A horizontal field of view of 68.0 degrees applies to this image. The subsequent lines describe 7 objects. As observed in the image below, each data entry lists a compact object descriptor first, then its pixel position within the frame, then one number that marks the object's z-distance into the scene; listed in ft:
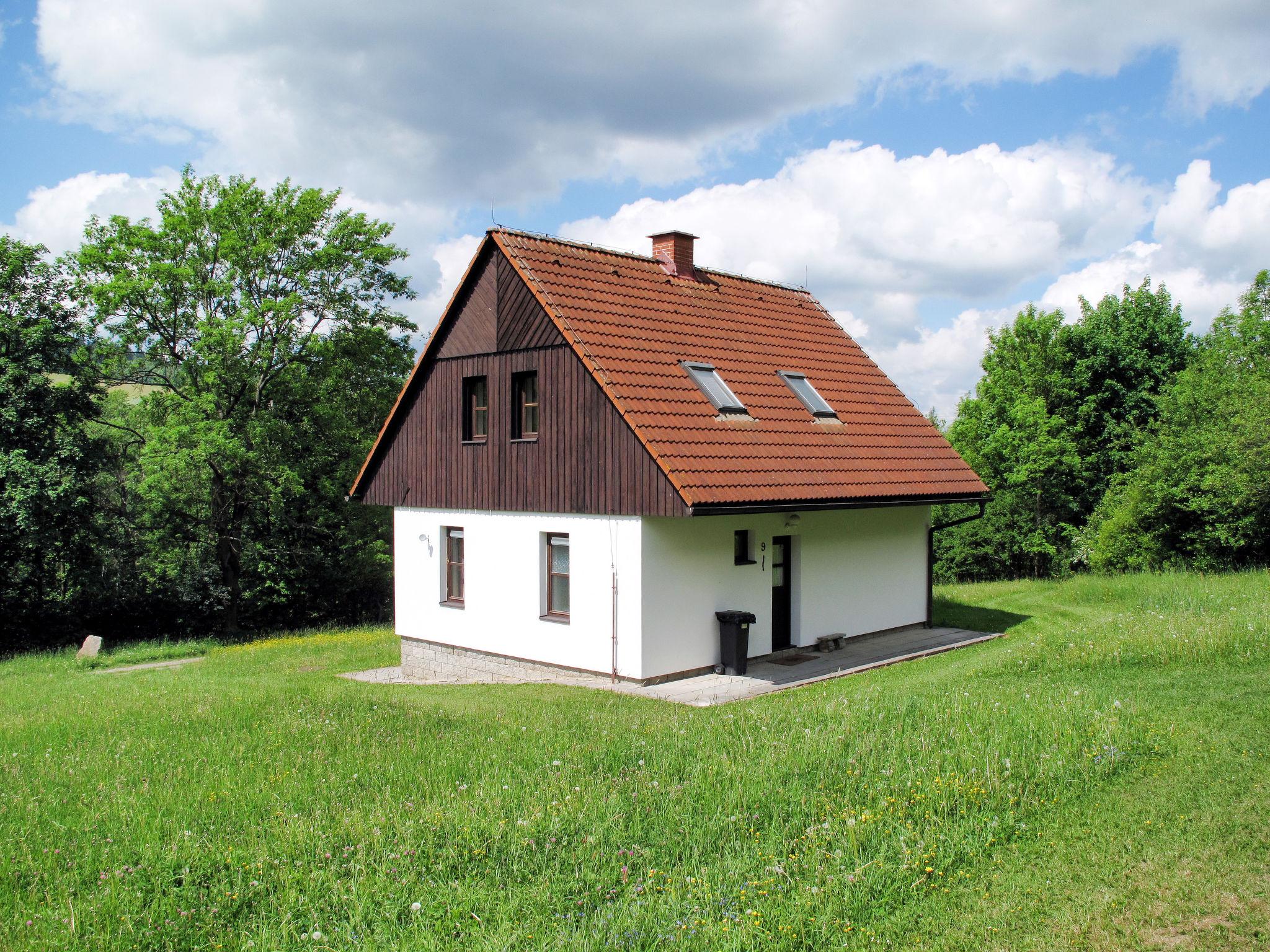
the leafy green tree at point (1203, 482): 82.69
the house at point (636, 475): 46.11
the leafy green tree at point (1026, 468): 127.44
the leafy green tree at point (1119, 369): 126.72
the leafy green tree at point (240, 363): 91.40
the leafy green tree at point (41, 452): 81.00
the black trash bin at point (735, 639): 47.26
